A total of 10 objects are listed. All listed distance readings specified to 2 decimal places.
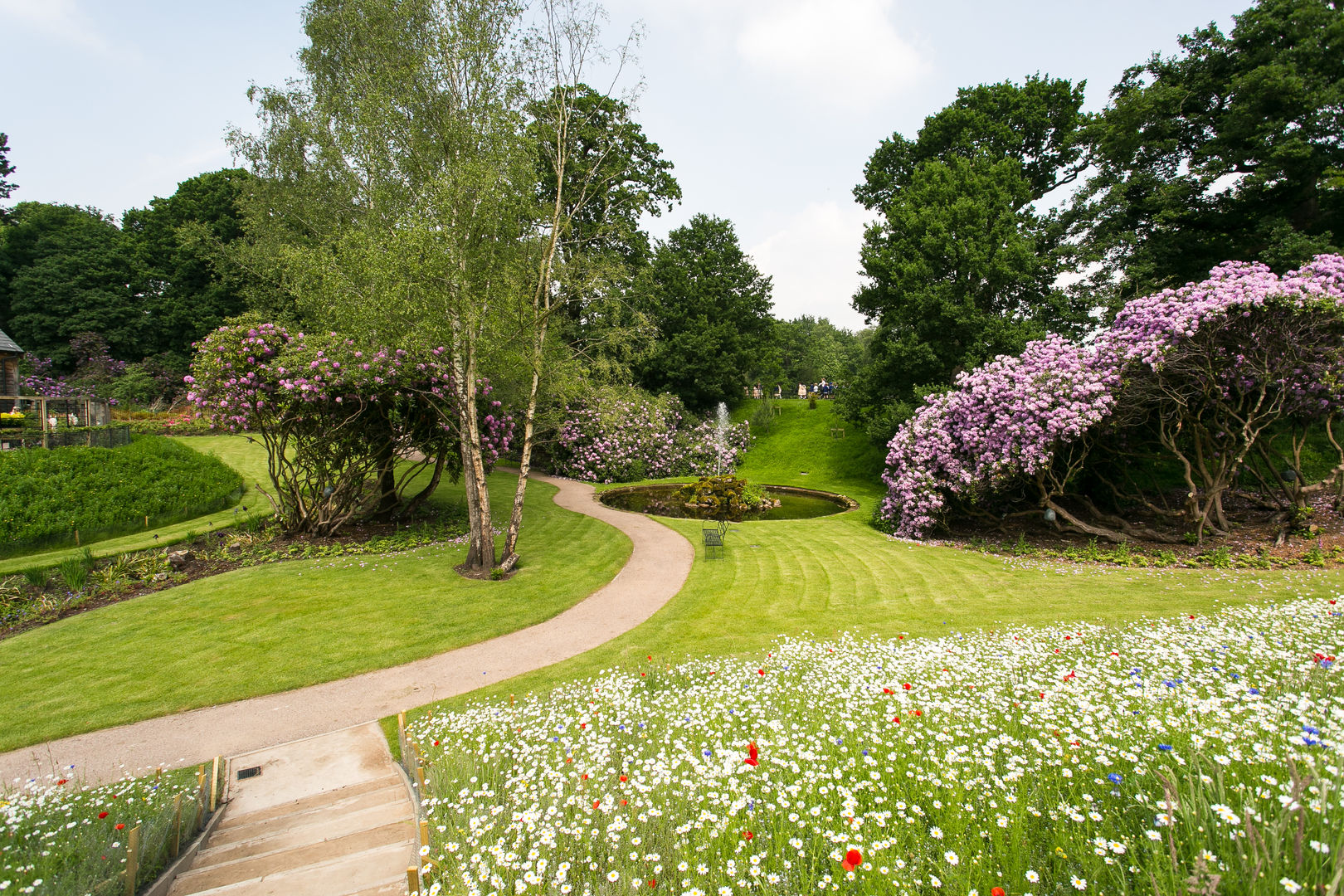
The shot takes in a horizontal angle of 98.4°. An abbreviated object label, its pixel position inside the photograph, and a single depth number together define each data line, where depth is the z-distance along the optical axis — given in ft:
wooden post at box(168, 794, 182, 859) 15.57
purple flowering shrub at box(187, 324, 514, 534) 44.55
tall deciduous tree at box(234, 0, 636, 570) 37.93
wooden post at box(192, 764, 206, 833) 17.37
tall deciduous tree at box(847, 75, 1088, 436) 68.23
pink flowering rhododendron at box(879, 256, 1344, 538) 39.50
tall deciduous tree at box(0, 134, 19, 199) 119.89
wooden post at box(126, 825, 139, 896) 13.00
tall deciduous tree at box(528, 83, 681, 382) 45.11
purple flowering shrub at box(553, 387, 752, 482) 89.92
